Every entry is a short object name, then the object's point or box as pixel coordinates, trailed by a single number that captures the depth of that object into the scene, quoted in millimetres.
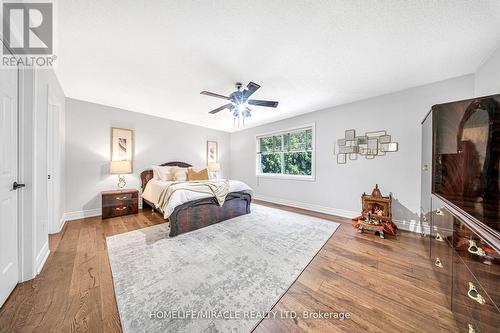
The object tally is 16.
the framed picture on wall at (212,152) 5754
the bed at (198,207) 2690
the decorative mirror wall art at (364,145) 3117
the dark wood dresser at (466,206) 887
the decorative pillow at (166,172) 4203
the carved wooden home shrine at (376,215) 2727
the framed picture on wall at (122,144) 3844
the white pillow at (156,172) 4214
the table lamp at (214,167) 5332
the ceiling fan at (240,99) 2547
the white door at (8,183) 1340
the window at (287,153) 4371
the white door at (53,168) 2613
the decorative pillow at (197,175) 4410
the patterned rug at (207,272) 1252
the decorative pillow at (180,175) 4336
